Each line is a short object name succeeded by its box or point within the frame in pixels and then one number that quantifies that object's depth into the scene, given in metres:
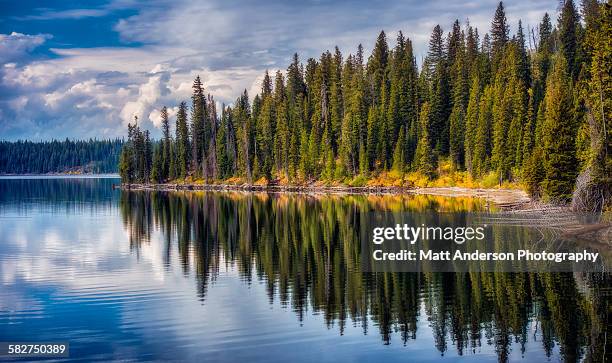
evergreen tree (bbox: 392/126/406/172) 115.56
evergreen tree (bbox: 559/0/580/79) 110.06
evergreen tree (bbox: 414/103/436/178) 110.88
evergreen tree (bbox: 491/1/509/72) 128.55
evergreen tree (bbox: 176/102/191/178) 156.62
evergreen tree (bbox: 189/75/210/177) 157.84
